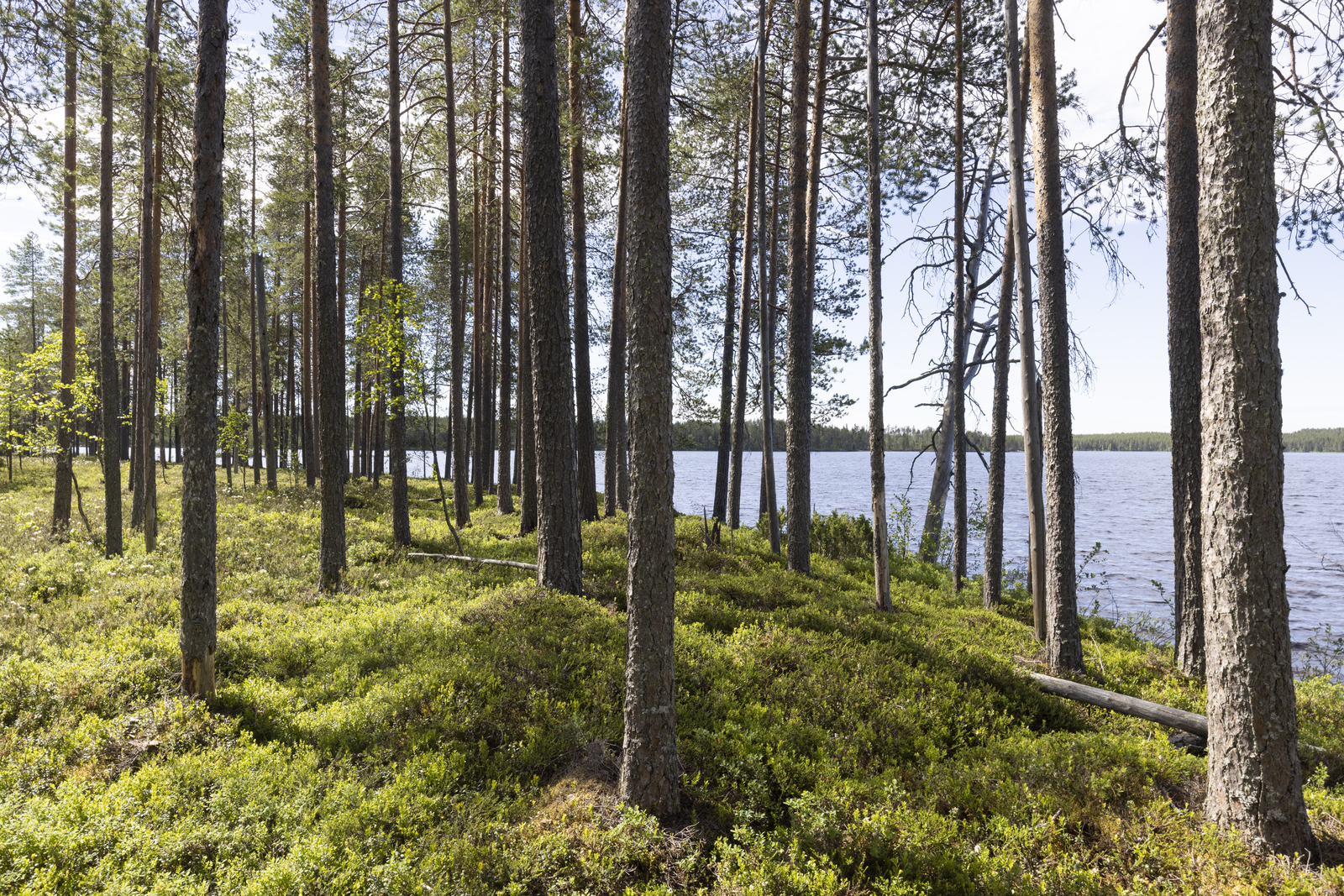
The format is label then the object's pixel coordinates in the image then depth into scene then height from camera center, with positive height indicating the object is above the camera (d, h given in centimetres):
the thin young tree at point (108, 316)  1070 +274
